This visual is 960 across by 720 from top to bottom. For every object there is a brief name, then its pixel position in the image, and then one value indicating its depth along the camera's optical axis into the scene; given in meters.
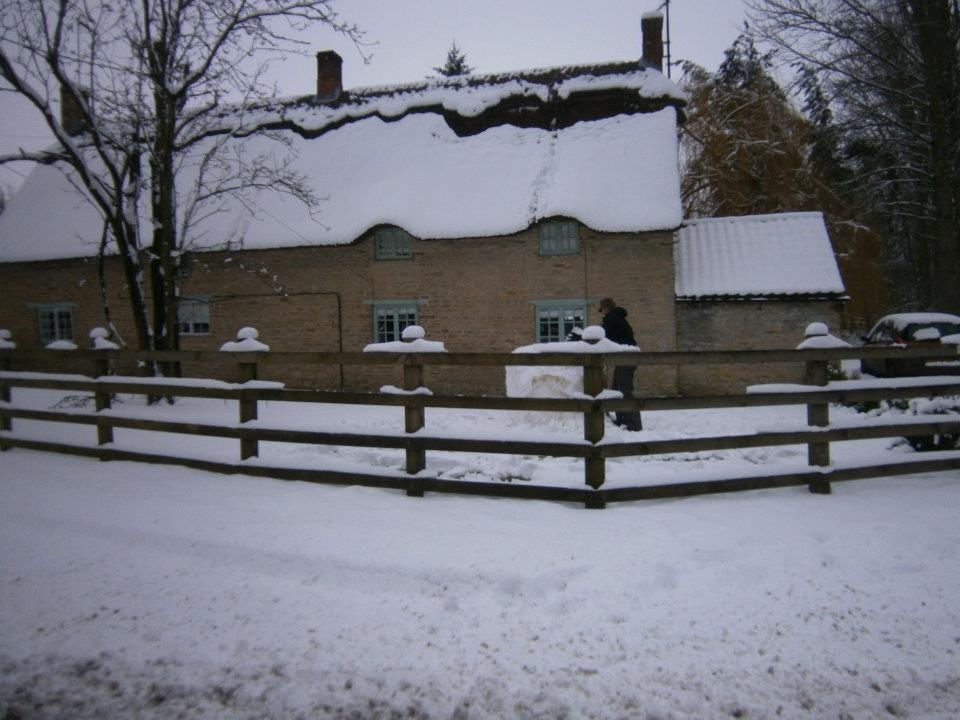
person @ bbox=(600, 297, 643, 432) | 8.70
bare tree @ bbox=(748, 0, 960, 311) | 14.33
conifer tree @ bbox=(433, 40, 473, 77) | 37.75
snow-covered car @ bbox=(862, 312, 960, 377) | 13.06
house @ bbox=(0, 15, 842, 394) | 13.93
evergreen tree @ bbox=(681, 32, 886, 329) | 22.94
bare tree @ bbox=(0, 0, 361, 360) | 11.17
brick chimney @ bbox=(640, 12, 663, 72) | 17.00
